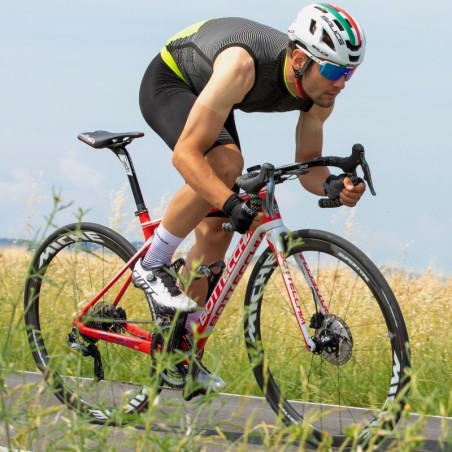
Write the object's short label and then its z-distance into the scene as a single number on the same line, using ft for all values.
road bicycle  35.42
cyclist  35.99
